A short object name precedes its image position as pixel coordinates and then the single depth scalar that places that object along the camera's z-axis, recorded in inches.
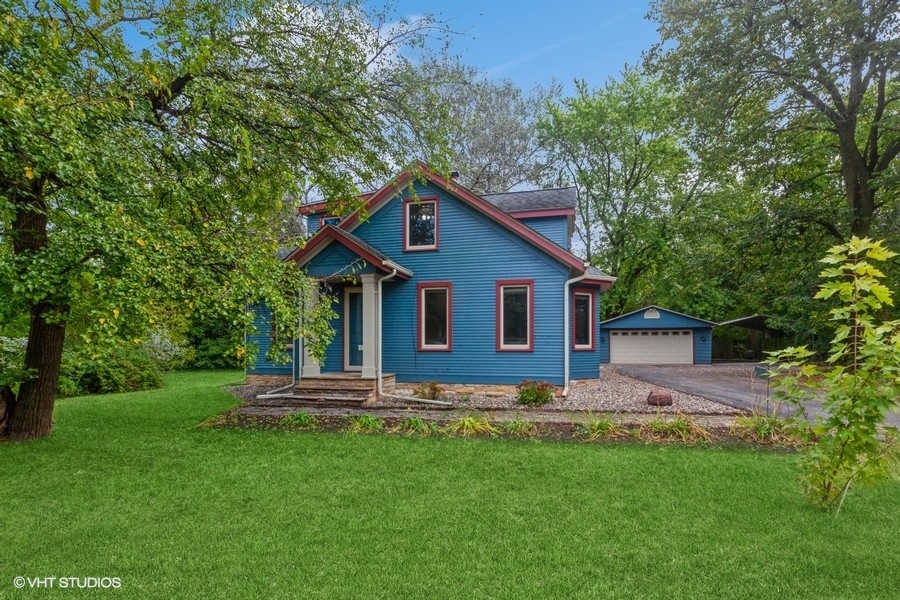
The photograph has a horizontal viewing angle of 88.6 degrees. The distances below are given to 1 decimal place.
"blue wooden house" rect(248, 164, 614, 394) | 431.2
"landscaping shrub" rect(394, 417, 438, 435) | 289.3
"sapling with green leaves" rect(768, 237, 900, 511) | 127.6
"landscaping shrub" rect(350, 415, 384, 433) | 292.4
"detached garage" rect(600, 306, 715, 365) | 882.8
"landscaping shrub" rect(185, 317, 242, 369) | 792.9
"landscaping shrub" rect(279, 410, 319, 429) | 309.7
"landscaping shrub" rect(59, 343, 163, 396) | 498.7
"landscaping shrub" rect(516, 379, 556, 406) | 377.4
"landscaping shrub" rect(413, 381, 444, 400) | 398.6
